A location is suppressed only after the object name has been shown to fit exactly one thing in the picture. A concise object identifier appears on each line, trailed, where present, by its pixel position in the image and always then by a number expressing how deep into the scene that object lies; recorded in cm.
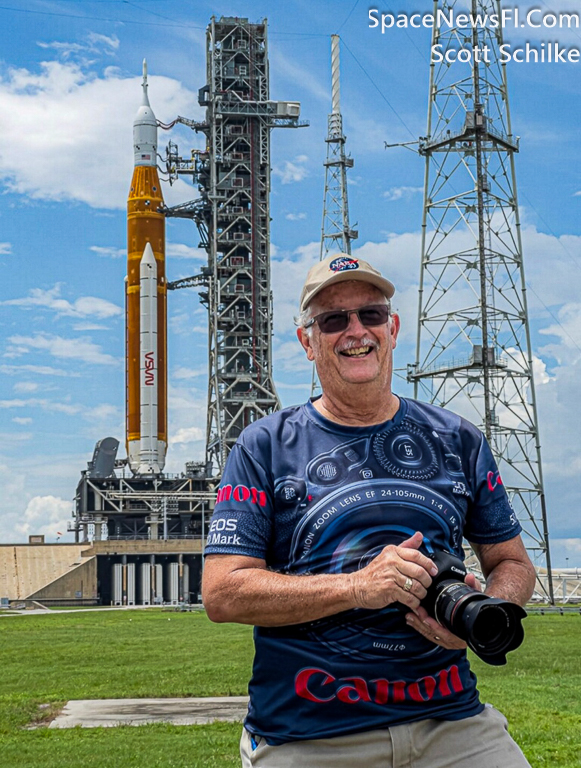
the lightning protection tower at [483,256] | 4669
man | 357
